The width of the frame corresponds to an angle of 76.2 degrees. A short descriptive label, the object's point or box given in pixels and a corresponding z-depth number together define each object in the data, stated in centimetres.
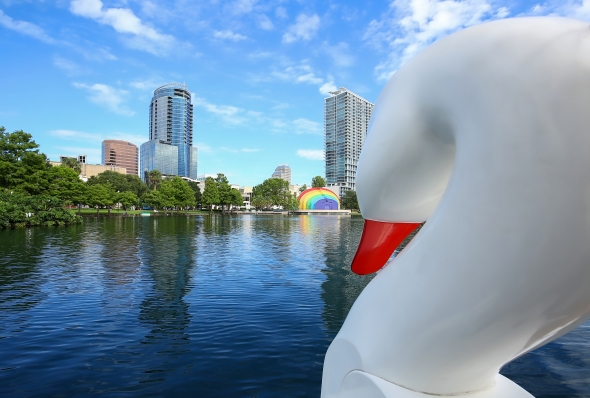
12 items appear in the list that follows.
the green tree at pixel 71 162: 6326
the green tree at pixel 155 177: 7856
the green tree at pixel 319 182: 9475
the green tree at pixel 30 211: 2590
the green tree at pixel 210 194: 6994
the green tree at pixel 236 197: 7250
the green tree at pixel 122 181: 7200
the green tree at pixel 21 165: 3098
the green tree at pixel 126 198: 5521
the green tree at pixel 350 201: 8700
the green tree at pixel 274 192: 8288
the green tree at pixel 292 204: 8231
